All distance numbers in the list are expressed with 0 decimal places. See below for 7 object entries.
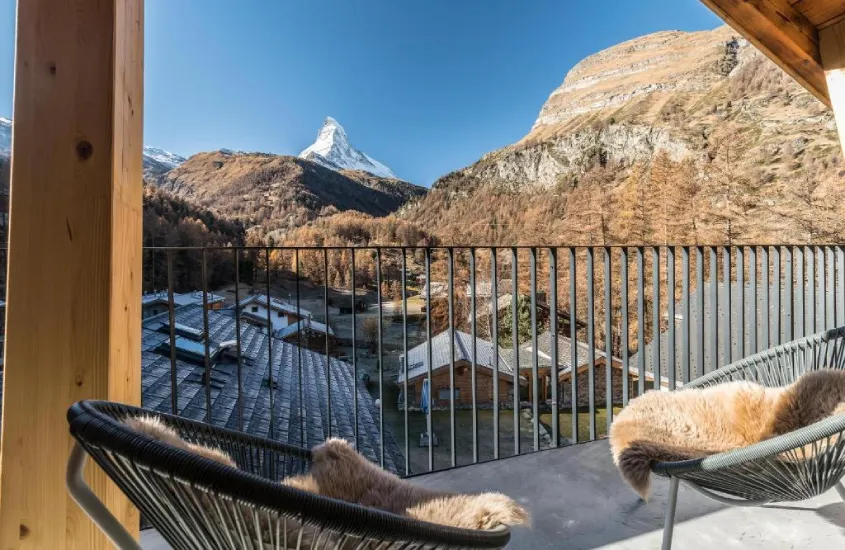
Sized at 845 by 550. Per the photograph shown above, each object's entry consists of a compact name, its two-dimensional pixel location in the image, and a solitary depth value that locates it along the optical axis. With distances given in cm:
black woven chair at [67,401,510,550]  52
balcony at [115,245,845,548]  156
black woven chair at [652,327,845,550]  100
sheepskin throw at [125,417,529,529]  81
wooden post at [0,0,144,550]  93
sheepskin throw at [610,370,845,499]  135
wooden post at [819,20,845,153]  175
